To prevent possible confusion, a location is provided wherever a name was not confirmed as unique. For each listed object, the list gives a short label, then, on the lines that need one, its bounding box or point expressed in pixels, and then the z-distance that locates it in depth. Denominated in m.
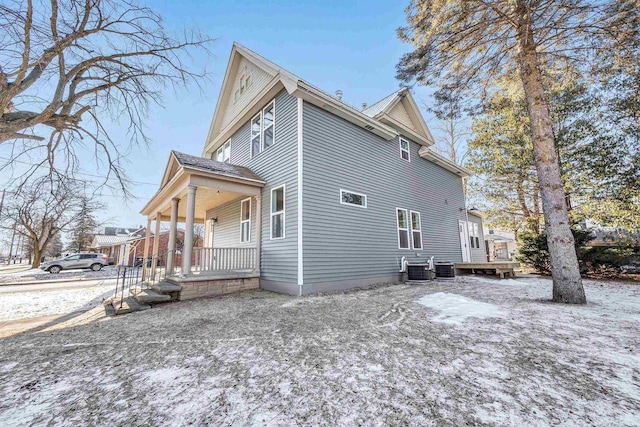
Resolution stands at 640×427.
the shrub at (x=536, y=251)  10.58
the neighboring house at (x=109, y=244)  31.62
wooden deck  9.91
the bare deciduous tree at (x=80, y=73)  5.20
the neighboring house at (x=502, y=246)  29.03
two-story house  6.96
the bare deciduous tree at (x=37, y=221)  22.39
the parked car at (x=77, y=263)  18.16
